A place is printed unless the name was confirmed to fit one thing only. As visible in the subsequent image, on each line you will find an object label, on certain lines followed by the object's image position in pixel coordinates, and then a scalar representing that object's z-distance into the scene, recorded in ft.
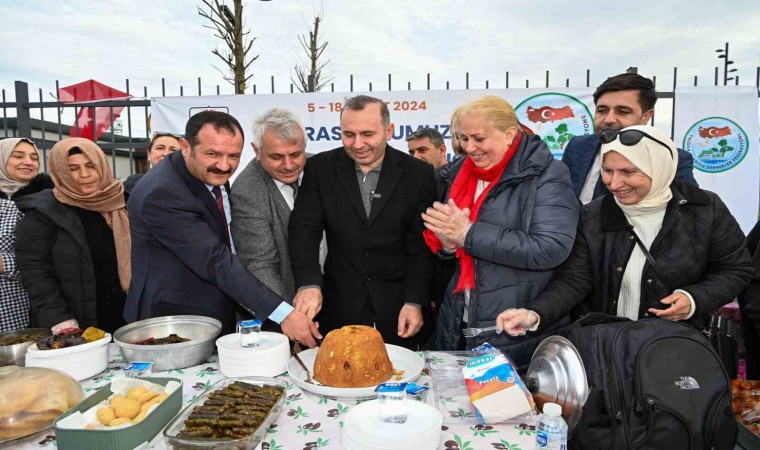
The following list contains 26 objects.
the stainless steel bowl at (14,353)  6.14
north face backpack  4.95
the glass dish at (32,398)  4.50
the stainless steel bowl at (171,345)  6.06
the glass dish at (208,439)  4.00
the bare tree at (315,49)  37.01
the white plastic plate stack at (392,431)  4.06
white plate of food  5.35
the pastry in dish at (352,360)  5.65
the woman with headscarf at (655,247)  6.45
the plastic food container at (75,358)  5.69
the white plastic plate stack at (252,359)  5.82
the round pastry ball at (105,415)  4.42
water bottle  4.08
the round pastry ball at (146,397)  4.76
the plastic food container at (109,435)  4.05
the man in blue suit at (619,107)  8.73
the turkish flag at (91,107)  20.62
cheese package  4.76
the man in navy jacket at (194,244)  7.13
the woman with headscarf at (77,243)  8.65
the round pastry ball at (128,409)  4.53
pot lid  4.83
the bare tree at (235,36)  25.04
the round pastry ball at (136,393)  4.80
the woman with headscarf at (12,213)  9.57
